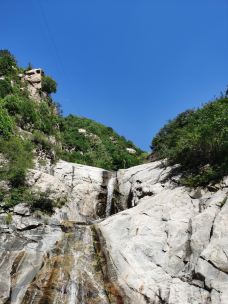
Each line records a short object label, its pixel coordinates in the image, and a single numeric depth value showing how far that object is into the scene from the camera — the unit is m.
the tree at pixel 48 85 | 26.39
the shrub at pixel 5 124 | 16.69
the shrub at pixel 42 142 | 18.53
